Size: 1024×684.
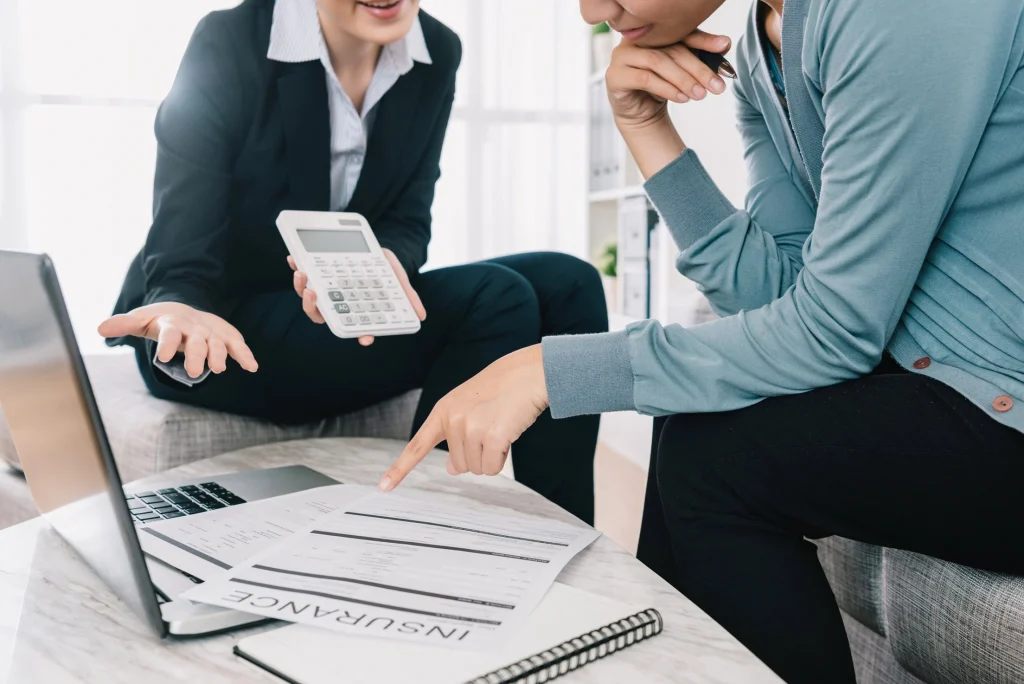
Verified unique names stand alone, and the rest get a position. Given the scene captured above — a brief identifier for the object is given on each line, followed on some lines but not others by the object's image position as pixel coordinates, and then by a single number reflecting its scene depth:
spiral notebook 0.41
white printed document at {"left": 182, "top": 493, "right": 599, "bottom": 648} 0.47
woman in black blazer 1.03
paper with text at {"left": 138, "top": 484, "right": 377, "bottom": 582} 0.56
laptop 0.41
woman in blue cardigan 0.51
